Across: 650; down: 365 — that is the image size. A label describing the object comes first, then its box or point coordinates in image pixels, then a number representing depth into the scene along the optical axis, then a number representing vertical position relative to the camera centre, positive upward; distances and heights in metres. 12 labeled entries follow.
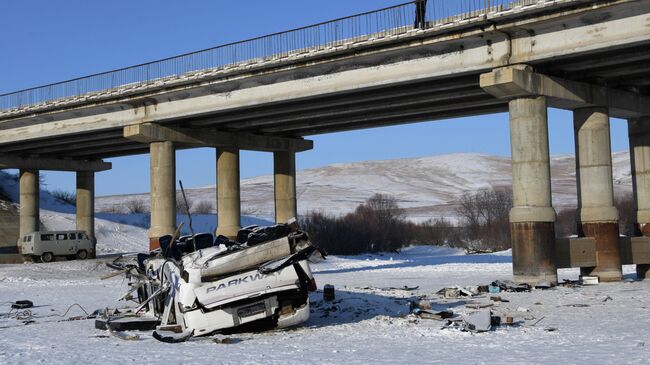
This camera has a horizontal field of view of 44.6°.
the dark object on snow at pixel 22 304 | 22.22 -1.57
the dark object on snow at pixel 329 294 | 20.47 -1.38
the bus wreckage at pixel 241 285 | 14.47 -0.77
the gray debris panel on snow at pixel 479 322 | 14.99 -1.62
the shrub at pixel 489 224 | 74.38 +1.37
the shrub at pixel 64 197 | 87.76 +5.82
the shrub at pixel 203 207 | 127.75 +6.07
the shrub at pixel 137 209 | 106.86 +5.16
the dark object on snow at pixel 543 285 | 24.80 -1.57
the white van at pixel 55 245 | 49.56 +0.18
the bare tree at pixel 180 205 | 109.82 +6.16
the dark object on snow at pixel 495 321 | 15.60 -1.66
